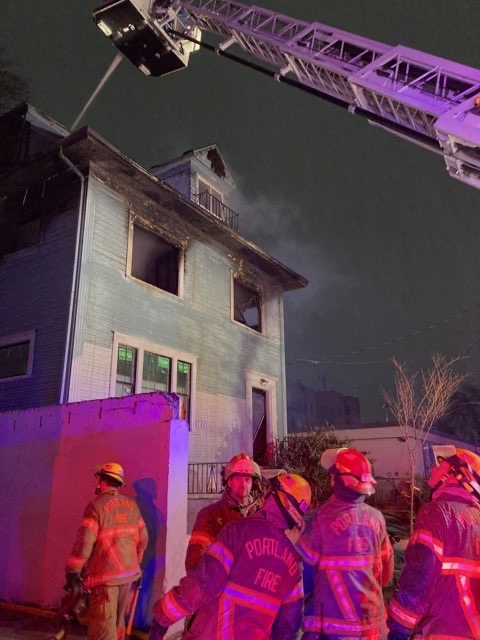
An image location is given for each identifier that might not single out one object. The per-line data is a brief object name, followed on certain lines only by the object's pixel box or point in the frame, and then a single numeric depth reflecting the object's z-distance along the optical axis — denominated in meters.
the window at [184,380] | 11.15
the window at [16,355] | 9.51
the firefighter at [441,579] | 2.74
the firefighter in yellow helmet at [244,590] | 2.48
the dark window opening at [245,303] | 14.12
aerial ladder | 6.41
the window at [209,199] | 14.57
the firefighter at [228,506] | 3.89
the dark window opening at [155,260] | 11.02
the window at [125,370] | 9.80
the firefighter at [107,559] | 4.16
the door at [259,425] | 13.75
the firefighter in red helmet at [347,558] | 2.85
